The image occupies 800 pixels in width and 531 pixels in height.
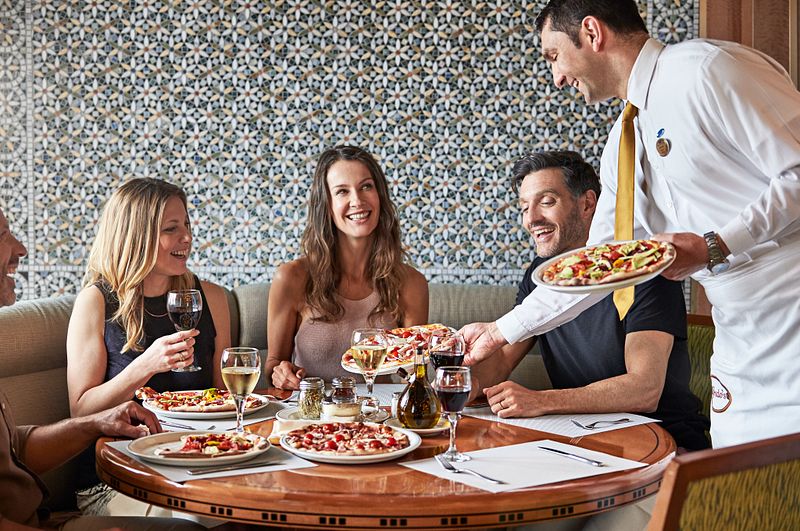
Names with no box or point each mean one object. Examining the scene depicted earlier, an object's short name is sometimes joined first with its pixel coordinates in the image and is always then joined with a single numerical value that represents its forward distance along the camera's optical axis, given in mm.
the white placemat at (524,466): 1650
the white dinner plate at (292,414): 2226
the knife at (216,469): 1691
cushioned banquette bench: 2809
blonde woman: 2646
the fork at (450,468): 1686
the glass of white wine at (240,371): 1955
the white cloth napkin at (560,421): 2109
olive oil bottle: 2092
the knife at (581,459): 1767
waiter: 1968
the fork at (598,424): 2144
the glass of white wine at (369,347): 2232
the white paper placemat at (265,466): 1677
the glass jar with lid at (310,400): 2213
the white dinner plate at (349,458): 1746
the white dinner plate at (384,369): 2451
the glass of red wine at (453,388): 1773
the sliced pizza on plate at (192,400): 2240
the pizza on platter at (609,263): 1925
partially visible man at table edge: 1896
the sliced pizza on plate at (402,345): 2512
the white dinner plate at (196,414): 2197
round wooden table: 1516
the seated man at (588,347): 2330
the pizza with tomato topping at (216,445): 1779
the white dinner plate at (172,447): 1725
